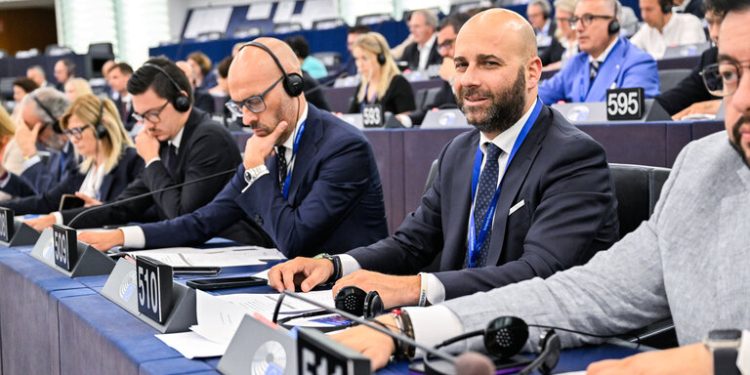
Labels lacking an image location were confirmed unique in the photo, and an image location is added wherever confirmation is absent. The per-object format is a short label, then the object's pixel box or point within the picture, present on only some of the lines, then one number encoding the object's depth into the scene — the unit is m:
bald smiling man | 1.76
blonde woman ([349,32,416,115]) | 6.44
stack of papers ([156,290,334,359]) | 1.40
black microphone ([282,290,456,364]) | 0.92
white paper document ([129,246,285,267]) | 2.29
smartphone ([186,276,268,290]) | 1.92
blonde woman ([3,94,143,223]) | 3.81
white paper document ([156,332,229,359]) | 1.36
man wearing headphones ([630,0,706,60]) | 6.00
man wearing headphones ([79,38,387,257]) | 2.49
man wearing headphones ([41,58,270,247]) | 3.22
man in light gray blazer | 1.14
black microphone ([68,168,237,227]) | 2.97
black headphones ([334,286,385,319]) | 1.49
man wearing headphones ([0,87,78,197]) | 4.62
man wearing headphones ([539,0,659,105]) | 4.29
